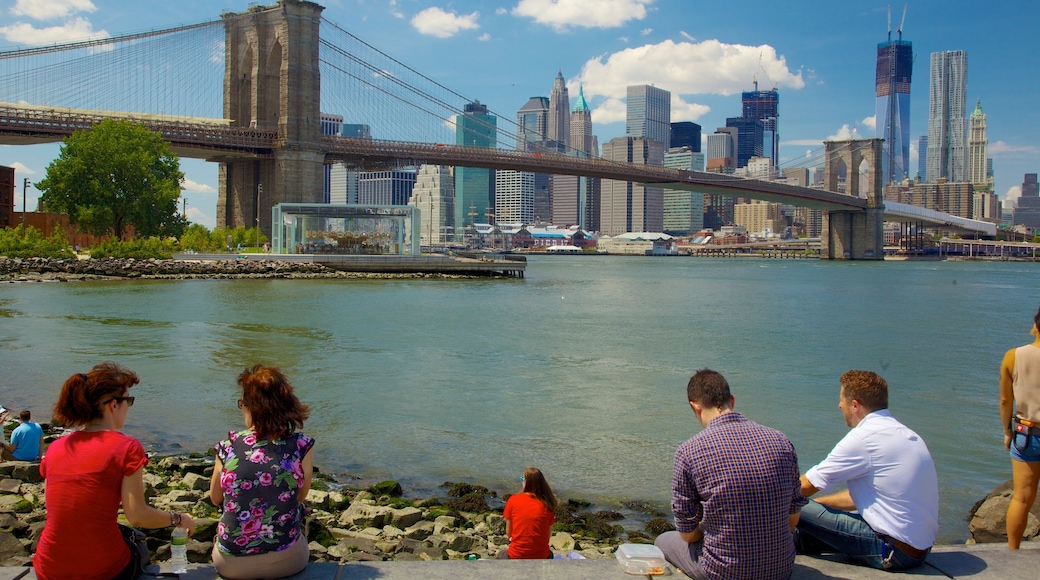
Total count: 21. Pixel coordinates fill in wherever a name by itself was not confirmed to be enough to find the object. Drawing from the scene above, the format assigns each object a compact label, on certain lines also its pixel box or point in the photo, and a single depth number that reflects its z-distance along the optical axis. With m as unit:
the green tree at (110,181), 46.75
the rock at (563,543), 6.07
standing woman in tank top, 4.45
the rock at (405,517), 6.49
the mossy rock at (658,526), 6.92
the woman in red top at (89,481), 3.32
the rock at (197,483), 7.19
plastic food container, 3.64
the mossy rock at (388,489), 7.71
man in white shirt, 3.74
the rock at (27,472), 6.96
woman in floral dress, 3.51
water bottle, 3.74
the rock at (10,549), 4.66
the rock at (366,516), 6.49
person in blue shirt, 7.47
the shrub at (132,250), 44.12
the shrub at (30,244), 41.66
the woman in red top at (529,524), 4.85
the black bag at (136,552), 3.50
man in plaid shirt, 3.34
